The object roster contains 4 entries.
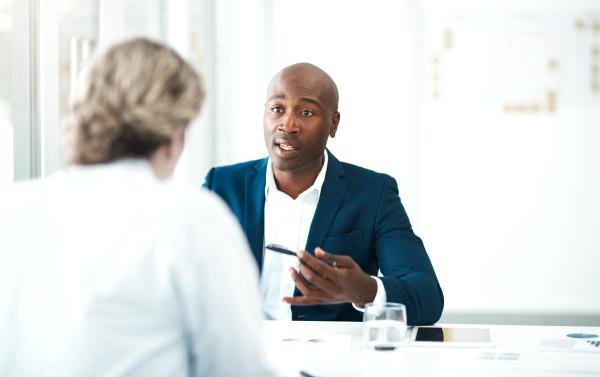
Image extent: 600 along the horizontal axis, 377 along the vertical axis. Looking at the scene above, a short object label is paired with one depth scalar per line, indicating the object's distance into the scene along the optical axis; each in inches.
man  209.9
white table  147.5
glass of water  162.8
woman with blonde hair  100.3
